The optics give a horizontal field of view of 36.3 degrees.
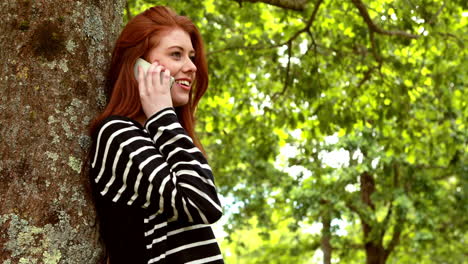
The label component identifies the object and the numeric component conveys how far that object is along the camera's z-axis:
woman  2.48
